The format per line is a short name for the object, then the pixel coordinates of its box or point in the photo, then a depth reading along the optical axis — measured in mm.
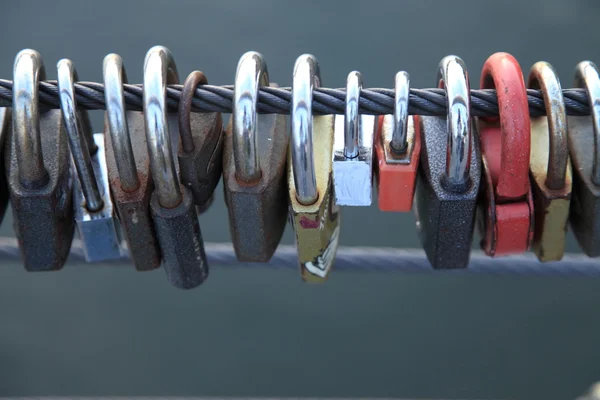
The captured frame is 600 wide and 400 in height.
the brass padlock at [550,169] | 545
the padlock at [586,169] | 548
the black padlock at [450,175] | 536
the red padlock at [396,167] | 582
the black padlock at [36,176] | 555
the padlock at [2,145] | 621
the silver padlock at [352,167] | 550
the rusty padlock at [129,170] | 548
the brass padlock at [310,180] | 532
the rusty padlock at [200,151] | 580
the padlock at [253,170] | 544
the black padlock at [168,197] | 538
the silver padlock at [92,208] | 586
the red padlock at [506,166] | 545
